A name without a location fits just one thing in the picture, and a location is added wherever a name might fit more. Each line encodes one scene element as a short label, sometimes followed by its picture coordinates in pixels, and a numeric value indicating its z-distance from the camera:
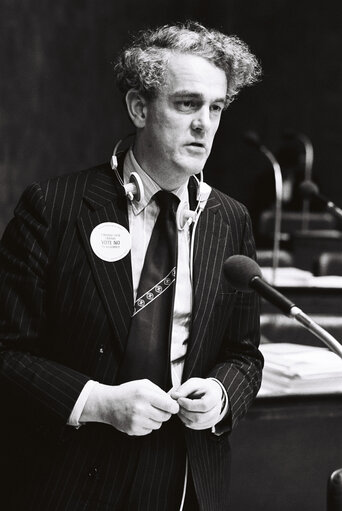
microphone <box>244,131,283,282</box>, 6.16
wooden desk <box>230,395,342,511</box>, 3.88
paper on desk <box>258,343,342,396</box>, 3.88
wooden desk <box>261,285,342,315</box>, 4.63
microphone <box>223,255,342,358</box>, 3.32
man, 3.45
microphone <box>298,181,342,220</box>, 5.04
